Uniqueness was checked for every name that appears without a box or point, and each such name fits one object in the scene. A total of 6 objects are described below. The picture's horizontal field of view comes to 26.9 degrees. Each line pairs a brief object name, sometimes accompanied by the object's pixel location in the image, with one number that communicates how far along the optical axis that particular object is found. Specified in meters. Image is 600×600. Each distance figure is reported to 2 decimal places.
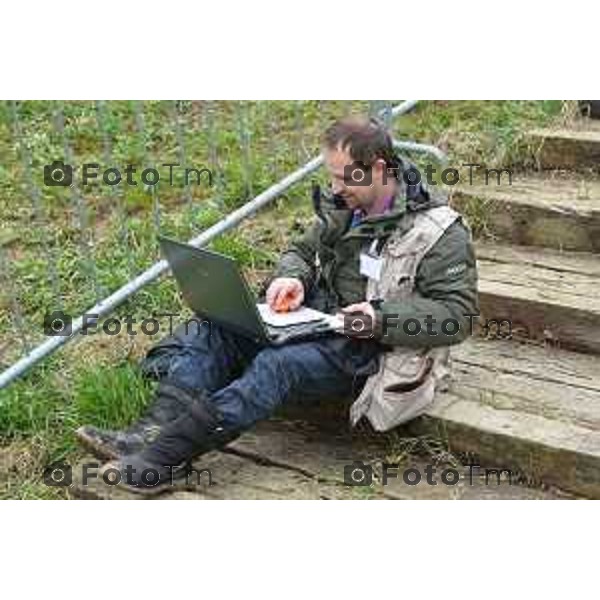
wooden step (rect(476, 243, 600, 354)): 4.33
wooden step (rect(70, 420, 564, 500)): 3.78
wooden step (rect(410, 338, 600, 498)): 3.76
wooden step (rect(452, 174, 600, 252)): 4.76
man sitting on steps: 3.72
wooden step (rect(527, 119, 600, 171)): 5.13
